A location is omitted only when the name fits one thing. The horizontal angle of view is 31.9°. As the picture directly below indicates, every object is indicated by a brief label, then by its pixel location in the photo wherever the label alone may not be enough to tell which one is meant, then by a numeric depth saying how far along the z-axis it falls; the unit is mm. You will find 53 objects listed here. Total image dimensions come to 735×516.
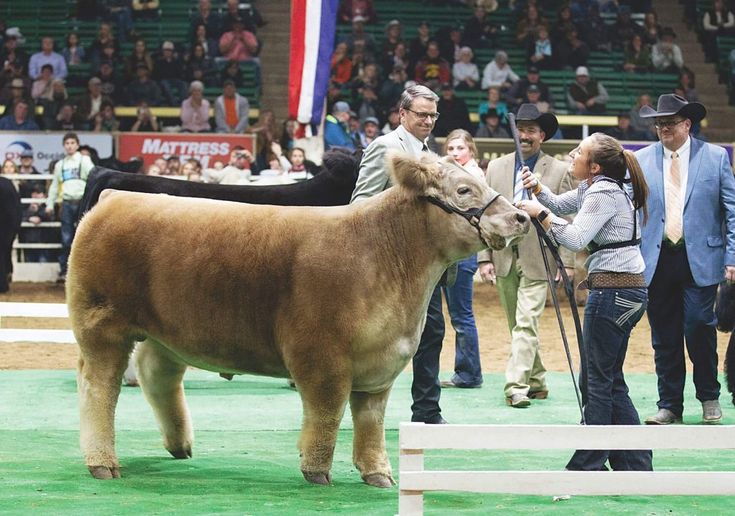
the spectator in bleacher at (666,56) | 26469
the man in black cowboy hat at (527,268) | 10109
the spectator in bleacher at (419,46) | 25203
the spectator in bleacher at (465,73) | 25172
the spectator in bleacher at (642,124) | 23016
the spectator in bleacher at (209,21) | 25967
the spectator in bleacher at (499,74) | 24766
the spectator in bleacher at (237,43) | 25656
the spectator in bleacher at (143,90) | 24347
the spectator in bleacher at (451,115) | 22391
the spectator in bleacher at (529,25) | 26656
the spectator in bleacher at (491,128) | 21969
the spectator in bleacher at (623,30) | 27078
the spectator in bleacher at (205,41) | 25281
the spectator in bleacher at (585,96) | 24469
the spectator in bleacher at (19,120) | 22391
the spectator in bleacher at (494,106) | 22595
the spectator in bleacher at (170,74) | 24484
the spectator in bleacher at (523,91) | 23833
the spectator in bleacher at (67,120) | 22969
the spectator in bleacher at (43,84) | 24220
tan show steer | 6812
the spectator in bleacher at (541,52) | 25891
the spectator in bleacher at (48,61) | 24984
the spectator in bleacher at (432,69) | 24703
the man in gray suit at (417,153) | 7875
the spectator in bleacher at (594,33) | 26906
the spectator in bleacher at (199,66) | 24859
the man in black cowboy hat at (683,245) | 9273
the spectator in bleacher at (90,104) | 23141
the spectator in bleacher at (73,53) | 25734
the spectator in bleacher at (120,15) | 26828
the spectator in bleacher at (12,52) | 25141
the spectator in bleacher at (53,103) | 23219
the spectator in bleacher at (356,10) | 27031
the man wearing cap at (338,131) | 19922
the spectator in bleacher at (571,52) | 26062
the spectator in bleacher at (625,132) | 22734
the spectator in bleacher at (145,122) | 22469
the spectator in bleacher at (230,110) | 22909
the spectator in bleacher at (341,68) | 24375
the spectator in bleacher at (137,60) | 24828
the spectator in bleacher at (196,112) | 22891
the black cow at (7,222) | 16989
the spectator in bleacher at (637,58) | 26469
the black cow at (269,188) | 10367
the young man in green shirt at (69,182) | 18969
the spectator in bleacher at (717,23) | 28219
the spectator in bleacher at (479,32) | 26562
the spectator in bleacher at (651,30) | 27078
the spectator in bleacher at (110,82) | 24422
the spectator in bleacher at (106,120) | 22797
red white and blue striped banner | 15430
